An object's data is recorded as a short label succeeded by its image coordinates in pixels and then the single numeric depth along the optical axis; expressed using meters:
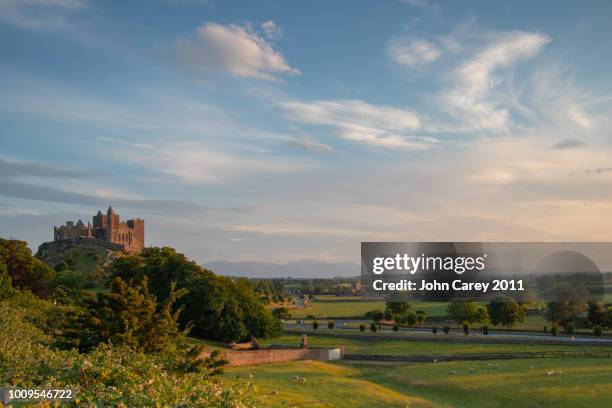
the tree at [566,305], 75.32
